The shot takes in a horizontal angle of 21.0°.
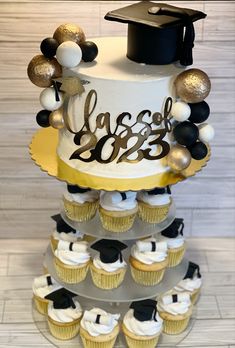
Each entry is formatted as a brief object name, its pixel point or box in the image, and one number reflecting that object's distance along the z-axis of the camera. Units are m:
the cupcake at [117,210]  1.70
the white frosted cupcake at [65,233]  1.84
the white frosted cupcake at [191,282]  1.93
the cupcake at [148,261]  1.78
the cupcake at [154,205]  1.76
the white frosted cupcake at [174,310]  1.85
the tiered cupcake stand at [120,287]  1.73
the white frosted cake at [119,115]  1.49
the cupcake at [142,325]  1.76
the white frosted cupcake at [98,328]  1.76
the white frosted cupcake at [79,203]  1.76
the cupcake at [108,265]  1.75
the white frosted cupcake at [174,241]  1.86
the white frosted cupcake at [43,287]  1.91
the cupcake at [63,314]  1.82
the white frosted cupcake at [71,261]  1.78
